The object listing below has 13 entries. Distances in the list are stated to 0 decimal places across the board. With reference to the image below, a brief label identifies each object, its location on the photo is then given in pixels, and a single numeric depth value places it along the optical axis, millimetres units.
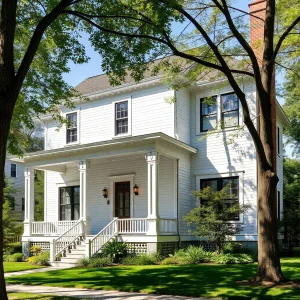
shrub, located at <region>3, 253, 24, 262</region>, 19859
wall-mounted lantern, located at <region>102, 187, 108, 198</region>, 21266
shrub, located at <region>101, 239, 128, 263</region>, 16781
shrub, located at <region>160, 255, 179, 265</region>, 15781
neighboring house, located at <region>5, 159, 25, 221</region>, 41181
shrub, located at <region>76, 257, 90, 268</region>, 16078
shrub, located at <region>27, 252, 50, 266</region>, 17438
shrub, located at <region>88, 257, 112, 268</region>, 15793
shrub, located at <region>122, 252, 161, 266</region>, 15883
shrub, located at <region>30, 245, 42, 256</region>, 19953
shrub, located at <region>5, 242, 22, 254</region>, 22031
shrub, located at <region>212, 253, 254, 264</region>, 15617
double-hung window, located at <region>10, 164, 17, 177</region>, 42012
